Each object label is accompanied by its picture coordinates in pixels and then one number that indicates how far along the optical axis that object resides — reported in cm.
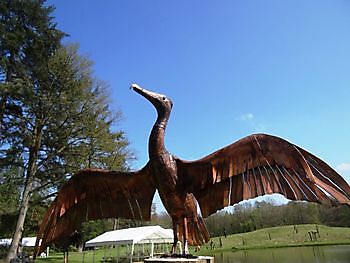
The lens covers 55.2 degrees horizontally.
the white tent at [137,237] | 2067
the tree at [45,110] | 1630
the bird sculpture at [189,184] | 423
